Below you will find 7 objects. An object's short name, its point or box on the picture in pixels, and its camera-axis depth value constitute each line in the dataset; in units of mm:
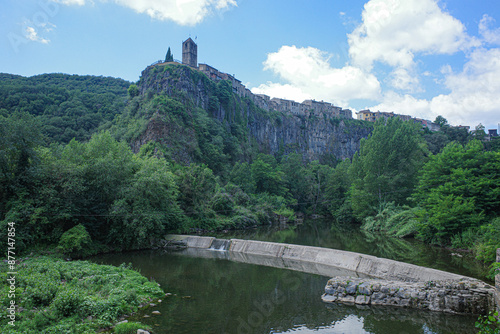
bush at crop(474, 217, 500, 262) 18000
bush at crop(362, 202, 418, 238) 31203
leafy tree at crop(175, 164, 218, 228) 34375
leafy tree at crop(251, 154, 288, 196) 59406
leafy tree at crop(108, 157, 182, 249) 24089
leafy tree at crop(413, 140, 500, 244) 22609
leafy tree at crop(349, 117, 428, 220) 39062
